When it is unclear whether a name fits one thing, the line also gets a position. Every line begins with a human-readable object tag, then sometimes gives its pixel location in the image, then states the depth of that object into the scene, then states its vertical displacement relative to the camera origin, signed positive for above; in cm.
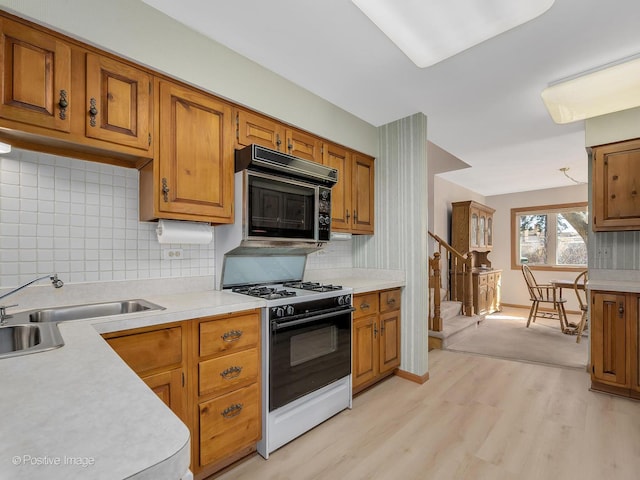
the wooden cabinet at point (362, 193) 309 +47
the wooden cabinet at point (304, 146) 252 +78
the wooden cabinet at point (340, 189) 285 +48
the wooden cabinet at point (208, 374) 152 -70
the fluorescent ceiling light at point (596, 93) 231 +119
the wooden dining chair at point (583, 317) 425 -100
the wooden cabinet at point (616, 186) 282 +50
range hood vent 207 +53
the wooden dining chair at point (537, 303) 487 -99
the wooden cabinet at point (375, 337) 263 -84
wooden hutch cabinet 559 -3
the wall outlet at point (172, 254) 209 -9
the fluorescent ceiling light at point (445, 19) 169 +124
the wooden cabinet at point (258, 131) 220 +79
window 642 +11
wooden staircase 409 -93
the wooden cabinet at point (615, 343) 265 -85
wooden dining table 470 -66
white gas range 192 -73
